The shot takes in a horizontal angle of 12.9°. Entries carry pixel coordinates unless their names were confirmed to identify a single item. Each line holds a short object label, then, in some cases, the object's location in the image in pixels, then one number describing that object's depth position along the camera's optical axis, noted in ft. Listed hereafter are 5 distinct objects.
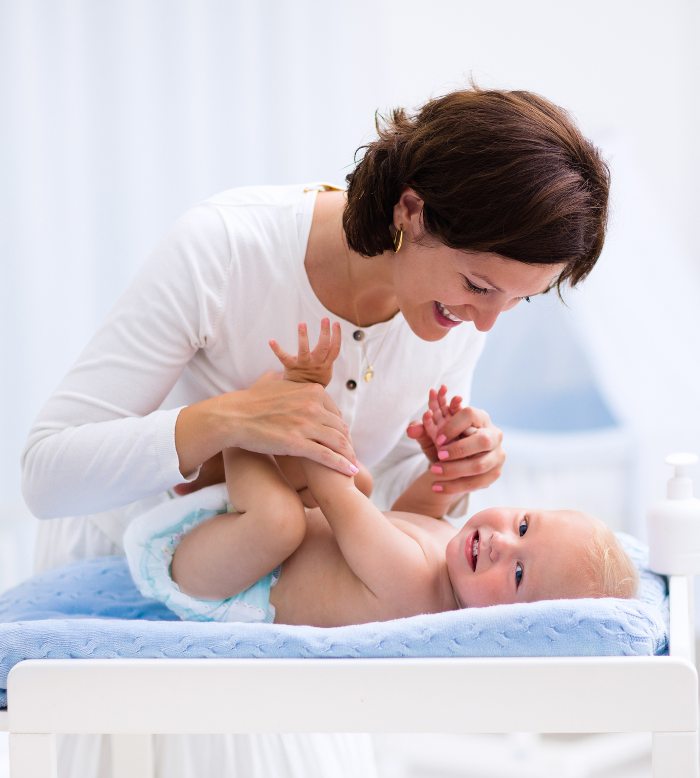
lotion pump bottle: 10.71
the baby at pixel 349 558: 10.42
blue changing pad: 9.68
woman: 10.19
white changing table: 9.50
